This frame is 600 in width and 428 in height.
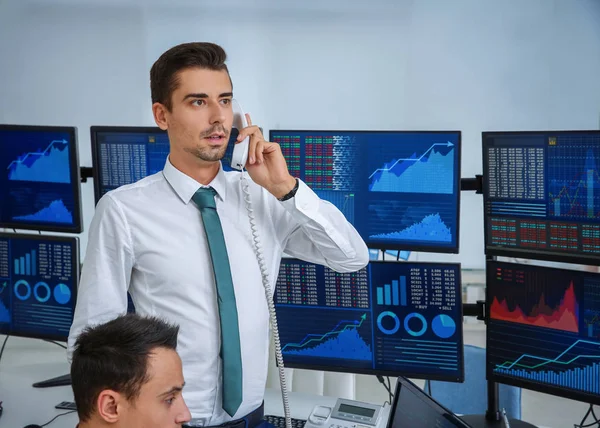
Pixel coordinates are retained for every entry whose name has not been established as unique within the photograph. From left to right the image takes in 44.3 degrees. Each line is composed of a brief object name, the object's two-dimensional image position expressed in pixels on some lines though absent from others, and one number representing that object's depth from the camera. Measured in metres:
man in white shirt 1.71
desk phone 1.98
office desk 2.20
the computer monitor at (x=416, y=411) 1.56
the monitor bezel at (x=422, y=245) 1.96
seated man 1.33
